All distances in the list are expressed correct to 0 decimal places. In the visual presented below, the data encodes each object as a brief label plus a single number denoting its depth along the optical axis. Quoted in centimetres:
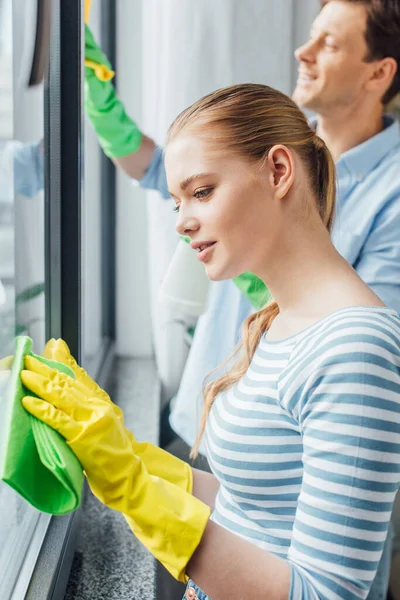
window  91
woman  68
